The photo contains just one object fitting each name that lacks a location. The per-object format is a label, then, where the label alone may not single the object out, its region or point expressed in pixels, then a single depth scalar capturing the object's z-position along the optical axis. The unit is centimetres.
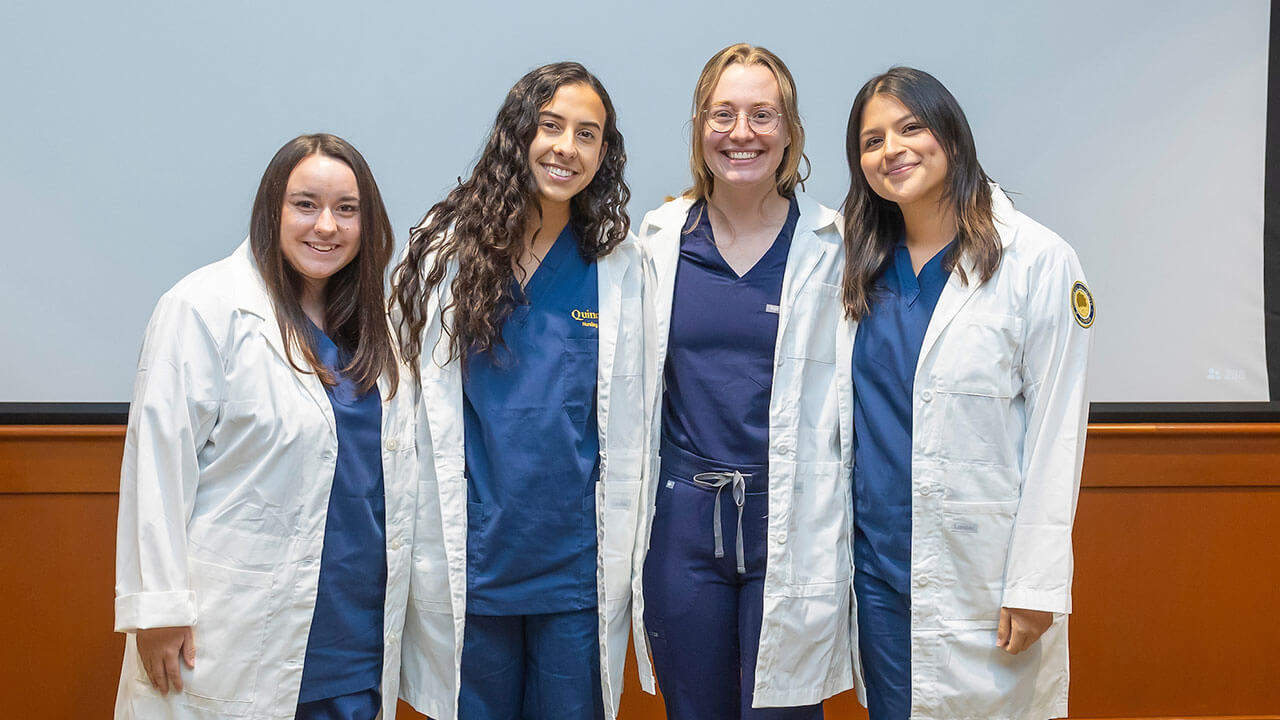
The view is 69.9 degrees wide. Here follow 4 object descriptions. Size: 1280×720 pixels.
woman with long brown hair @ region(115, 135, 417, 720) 145
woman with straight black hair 159
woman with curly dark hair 164
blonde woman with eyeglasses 171
